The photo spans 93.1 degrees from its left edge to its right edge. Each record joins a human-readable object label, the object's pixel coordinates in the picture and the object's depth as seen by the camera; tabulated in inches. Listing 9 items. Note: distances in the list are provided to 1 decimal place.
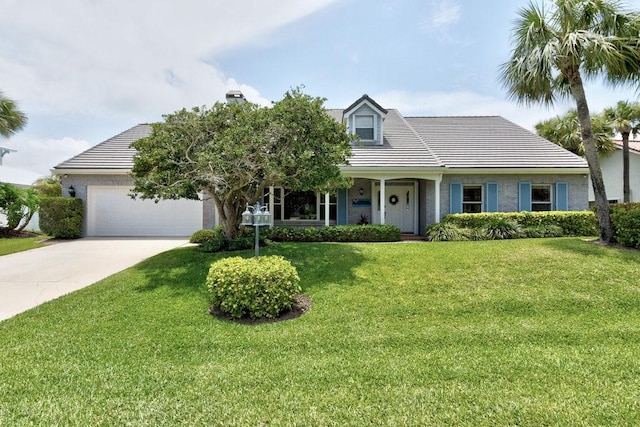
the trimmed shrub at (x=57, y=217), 481.4
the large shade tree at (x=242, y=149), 283.3
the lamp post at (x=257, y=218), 225.3
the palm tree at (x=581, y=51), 310.7
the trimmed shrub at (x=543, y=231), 437.1
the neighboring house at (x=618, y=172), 702.5
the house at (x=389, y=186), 504.7
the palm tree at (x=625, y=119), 644.7
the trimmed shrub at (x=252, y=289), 187.9
